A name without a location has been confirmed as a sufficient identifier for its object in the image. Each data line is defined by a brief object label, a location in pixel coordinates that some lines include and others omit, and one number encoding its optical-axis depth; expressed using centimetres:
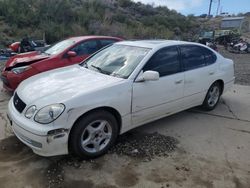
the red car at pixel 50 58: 435
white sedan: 227
